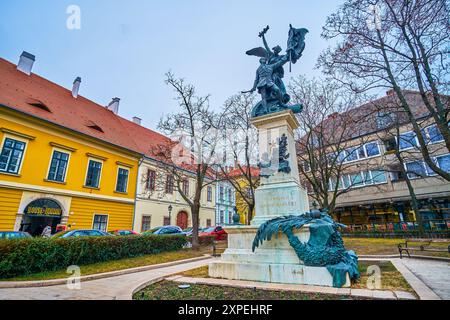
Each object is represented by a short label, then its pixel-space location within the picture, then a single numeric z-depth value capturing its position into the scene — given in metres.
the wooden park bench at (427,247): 9.57
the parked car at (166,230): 19.14
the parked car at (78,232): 12.92
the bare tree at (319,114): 15.74
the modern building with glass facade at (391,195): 22.39
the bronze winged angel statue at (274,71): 8.45
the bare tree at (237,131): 18.95
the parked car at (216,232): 21.05
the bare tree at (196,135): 17.47
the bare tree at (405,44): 8.25
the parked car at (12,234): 12.09
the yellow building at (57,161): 15.47
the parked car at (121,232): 18.63
